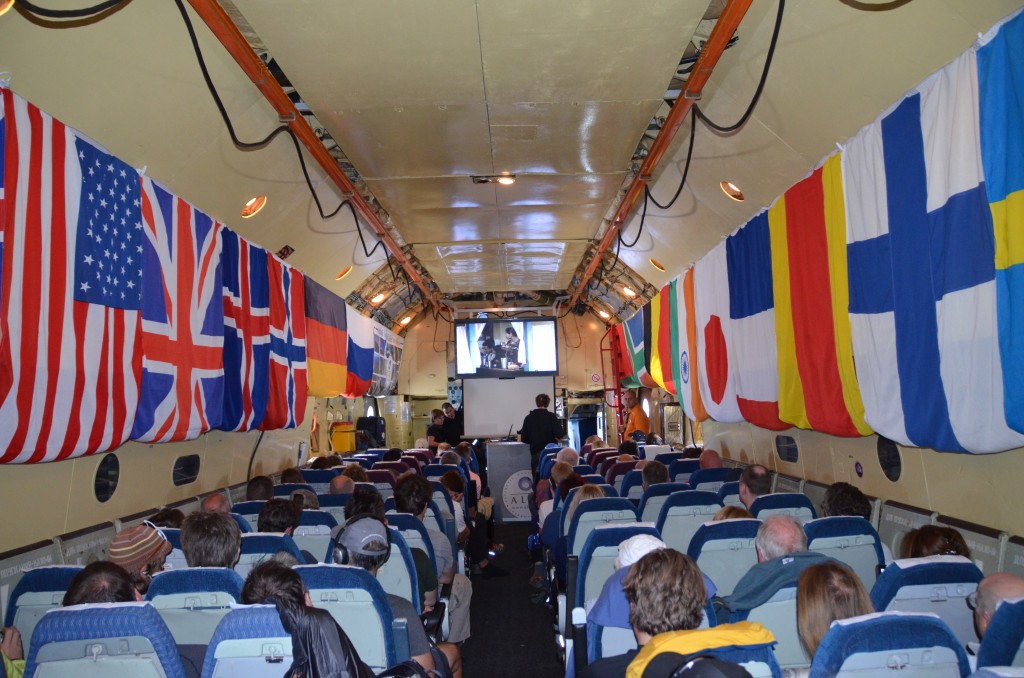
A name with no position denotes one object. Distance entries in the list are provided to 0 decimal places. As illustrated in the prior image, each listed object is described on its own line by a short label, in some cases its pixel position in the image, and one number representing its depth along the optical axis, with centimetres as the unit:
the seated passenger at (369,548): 405
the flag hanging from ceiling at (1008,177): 358
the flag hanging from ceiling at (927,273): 400
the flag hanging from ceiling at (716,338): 895
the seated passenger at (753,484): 647
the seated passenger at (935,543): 412
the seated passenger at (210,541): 420
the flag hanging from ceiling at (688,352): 1061
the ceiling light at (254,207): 831
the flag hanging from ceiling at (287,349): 917
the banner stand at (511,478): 1271
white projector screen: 1783
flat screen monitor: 1780
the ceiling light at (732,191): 840
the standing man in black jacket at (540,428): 1433
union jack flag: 617
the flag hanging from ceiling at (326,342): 1086
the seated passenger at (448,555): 607
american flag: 438
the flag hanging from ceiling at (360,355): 1346
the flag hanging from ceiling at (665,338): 1188
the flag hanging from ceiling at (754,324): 760
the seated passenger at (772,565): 371
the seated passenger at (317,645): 245
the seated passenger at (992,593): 295
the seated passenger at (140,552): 424
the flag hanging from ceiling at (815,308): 585
